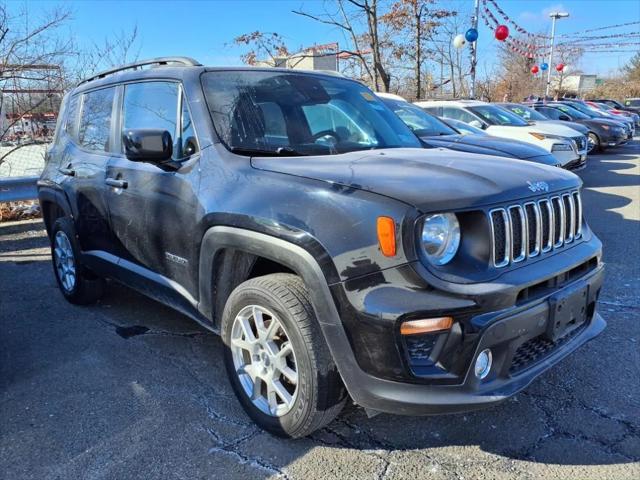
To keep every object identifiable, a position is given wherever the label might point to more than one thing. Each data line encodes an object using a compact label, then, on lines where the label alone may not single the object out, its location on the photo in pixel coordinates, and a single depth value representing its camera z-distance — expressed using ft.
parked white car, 32.96
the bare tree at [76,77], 28.30
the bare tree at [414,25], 54.08
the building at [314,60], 49.88
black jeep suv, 7.13
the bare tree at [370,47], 45.95
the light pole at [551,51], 114.42
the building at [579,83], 171.63
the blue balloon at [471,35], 57.67
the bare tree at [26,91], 26.17
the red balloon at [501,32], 67.26
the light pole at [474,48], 61.00
